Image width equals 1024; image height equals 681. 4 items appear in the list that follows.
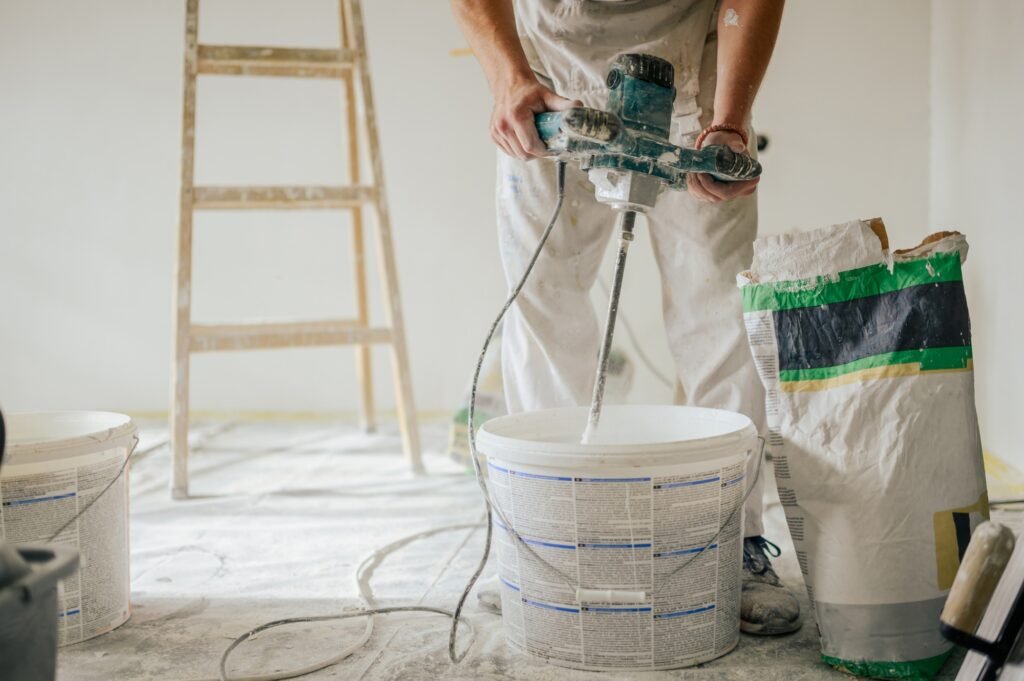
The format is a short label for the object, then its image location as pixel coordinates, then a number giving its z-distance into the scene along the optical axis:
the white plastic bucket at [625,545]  0.96
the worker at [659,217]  1.17
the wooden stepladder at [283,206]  1.98
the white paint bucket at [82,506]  1.06
